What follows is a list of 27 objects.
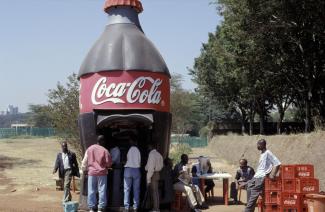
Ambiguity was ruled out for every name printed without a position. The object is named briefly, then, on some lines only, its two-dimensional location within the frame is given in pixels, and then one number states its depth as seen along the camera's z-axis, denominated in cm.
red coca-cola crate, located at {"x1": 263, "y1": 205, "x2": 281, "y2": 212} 1048
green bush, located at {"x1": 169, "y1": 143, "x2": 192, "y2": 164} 2460
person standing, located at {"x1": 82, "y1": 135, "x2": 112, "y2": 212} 1056
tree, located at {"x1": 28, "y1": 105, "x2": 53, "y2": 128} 9694
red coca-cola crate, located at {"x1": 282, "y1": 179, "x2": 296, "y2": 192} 1034
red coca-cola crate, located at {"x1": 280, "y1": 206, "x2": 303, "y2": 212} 1020
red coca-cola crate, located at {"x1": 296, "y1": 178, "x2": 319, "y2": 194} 1022
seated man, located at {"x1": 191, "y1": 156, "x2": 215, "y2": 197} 1395
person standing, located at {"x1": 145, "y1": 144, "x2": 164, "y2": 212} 1081
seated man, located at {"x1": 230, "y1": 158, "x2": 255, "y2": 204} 1281
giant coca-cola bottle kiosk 1113
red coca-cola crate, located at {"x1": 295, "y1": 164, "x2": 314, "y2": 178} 1042
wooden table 1314
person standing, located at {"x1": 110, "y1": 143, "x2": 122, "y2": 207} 1111
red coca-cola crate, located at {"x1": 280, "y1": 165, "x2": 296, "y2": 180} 1034
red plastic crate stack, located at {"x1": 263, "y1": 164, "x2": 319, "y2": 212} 1023
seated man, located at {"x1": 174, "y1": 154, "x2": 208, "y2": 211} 1154
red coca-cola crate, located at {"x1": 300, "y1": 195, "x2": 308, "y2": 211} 1020
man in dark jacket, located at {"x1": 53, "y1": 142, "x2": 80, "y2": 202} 1232
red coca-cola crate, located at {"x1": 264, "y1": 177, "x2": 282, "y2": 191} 1040
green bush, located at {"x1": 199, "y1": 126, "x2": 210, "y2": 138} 5986
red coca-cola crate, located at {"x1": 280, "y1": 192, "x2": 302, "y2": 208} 1020
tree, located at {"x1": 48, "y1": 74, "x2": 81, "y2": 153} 1927
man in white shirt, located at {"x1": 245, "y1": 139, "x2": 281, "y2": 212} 1006
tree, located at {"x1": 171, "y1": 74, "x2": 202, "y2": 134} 4546
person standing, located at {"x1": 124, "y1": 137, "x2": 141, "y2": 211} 1077
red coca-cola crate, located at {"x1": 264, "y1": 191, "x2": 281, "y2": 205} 1043
